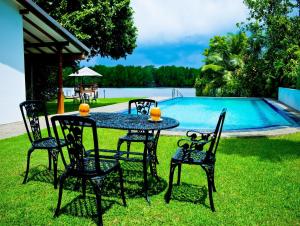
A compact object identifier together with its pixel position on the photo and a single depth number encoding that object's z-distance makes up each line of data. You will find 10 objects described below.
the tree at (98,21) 17.05
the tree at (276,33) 14.59
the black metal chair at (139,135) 5.28
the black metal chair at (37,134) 4.70
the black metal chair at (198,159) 3.87
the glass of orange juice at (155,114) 4.34
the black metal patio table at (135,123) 3.98
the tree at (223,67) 26.92
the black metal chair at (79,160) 3.33
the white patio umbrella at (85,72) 21.86
